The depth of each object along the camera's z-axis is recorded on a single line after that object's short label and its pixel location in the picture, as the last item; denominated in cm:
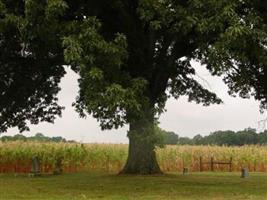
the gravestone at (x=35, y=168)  3178
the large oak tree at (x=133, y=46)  1834
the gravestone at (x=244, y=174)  3100
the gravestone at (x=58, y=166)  3442
